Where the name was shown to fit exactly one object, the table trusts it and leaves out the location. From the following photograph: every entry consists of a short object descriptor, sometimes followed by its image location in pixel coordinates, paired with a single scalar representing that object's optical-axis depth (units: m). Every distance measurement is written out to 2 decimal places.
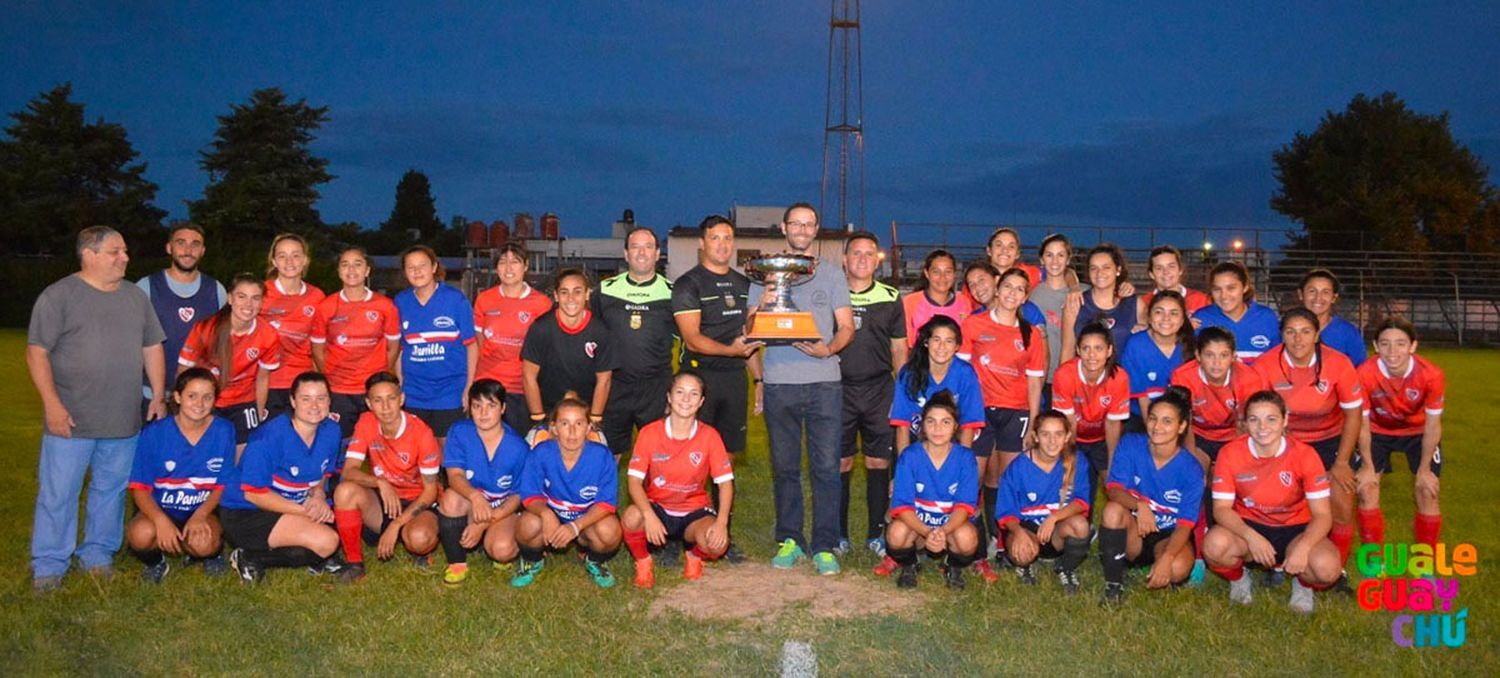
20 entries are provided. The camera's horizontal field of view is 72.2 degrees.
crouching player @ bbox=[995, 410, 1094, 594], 5.12
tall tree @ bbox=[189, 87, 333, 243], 38.22
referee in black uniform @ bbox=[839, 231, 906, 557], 5.88
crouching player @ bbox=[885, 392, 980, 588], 5.15
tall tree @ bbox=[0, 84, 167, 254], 37.94
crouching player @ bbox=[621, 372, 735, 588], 5.30
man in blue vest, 5.82
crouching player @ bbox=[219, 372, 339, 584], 5.24
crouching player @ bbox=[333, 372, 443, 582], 5.30
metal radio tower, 19.12
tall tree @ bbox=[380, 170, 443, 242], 73.19
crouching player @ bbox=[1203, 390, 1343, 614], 4.79
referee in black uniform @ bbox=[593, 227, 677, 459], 6.16
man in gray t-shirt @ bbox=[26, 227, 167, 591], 4.97
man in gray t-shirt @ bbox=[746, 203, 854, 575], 5.52
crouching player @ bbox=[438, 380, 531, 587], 5.29
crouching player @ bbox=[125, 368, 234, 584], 5.18
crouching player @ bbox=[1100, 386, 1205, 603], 4.94
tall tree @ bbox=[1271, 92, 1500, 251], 38.56
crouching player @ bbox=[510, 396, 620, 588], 5.25
